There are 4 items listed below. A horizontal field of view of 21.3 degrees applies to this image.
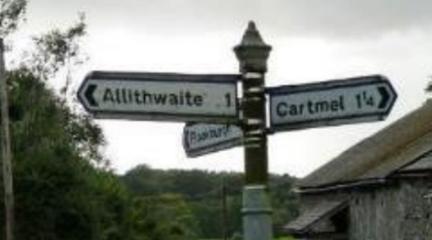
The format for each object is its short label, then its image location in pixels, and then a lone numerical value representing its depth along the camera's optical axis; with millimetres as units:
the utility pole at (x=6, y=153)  32844
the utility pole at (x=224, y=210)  66531
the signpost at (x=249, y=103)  6012
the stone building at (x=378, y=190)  26953
